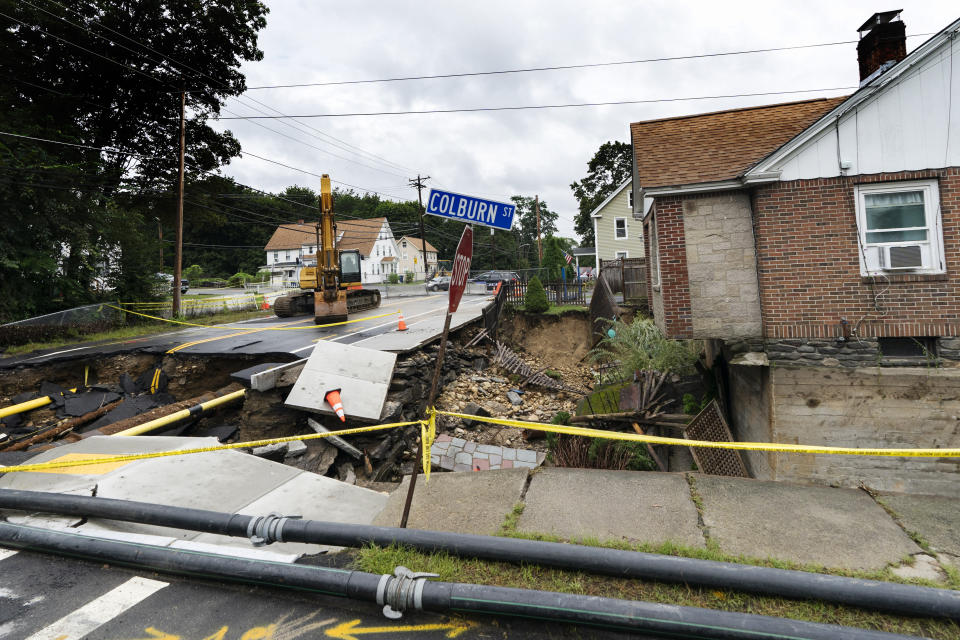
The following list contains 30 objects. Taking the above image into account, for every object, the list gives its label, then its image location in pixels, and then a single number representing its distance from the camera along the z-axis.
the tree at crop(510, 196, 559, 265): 90.85
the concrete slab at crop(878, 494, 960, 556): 3.67
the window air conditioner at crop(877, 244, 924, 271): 6.94
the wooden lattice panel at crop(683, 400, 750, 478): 7.81
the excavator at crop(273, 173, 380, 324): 17.47
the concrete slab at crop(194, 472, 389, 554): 4.79
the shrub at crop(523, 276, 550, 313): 20.16
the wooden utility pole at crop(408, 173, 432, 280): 49.10
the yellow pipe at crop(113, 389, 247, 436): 8.29
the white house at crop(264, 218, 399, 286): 68.25
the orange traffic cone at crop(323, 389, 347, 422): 8.77
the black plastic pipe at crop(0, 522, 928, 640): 2.34
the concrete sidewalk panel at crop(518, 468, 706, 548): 3.81
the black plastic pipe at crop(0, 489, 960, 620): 2.59
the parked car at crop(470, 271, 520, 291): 38.28
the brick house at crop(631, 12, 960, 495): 6.85
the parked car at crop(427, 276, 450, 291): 39.24
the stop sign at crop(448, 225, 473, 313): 3.81
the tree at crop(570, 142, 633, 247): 44.31
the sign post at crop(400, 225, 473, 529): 3.75
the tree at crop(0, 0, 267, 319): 17.66
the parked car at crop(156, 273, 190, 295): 24.89
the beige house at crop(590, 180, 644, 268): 34.81
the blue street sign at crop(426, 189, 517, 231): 3.92
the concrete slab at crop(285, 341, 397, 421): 8.91
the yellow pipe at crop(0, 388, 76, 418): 10.00
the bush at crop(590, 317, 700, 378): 10.73
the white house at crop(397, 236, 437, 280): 78.69
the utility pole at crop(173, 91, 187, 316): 21.33
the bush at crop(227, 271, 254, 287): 61.87
